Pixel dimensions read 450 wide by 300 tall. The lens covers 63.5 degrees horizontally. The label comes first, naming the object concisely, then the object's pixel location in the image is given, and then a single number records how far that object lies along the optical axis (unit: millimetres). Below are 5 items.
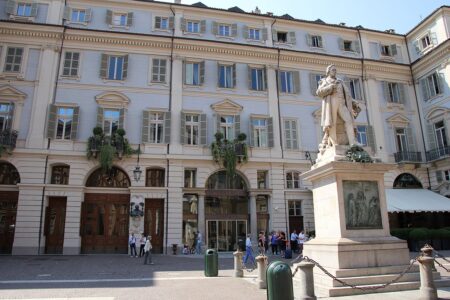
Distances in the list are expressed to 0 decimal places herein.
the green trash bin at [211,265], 12688
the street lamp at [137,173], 22741
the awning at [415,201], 24062
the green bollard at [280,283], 6680
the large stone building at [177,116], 22812
